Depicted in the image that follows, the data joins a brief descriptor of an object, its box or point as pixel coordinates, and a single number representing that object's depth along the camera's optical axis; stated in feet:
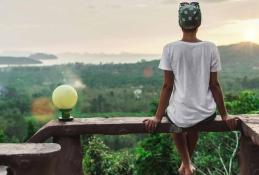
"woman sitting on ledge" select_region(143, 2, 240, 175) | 11.73
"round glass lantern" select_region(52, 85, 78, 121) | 12.81
